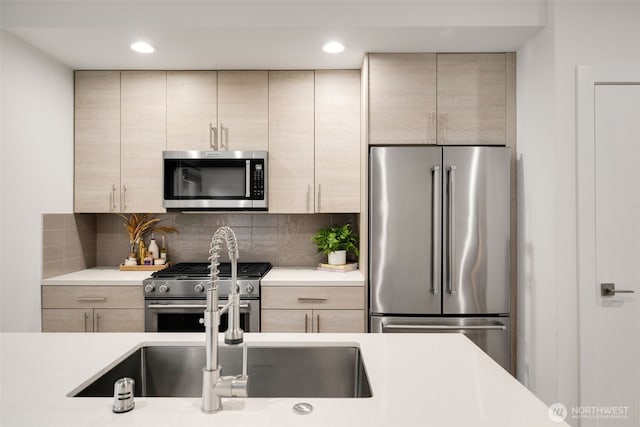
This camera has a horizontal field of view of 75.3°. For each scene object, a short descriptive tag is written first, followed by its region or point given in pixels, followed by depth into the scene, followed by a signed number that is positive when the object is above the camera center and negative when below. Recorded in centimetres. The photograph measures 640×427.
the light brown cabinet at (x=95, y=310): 274 -63
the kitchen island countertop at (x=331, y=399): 96 -47
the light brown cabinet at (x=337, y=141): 303 +54
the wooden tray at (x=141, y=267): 315 -39
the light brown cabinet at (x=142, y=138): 306 +57
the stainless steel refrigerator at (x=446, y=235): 257 -12
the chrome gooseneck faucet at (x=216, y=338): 100 -32
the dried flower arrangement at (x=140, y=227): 333 -9
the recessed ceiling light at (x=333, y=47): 260 +108
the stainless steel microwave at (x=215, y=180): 295 +25
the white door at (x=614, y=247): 223 -17
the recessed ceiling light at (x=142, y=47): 261 +108
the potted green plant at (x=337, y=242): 310 -20
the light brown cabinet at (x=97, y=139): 307 +57
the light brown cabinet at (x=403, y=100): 269 +75
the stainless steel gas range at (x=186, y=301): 271 -56
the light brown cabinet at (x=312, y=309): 270 -61
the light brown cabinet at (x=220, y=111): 304 +77
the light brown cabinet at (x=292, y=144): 304 +53
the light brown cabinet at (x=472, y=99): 269 +76
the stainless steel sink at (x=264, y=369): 148 -55
